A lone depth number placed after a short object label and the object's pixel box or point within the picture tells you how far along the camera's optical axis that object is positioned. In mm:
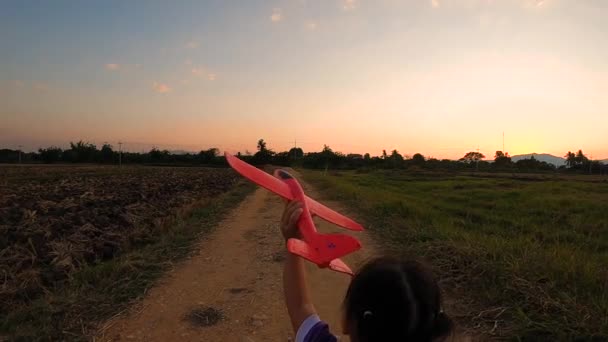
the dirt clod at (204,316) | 4266
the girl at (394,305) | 1247
